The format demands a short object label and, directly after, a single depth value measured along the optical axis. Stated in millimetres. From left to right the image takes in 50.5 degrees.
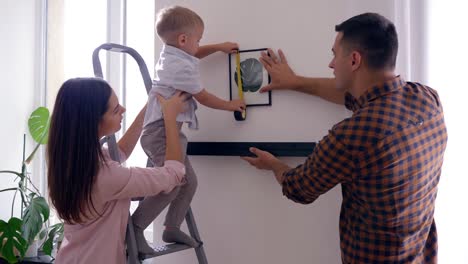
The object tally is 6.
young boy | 1976
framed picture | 2155
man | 1562
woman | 1725
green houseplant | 2947
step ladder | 1850
